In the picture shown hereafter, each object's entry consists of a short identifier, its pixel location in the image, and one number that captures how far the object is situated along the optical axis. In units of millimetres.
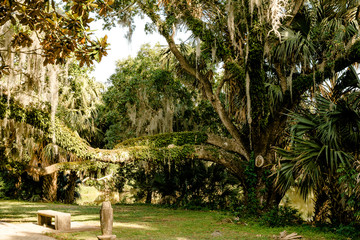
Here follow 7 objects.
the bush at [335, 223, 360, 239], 7657
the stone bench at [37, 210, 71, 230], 8102
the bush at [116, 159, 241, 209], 15688
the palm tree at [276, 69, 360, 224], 8305
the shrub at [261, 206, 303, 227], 9727
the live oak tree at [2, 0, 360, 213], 10570
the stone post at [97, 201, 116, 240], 5407
